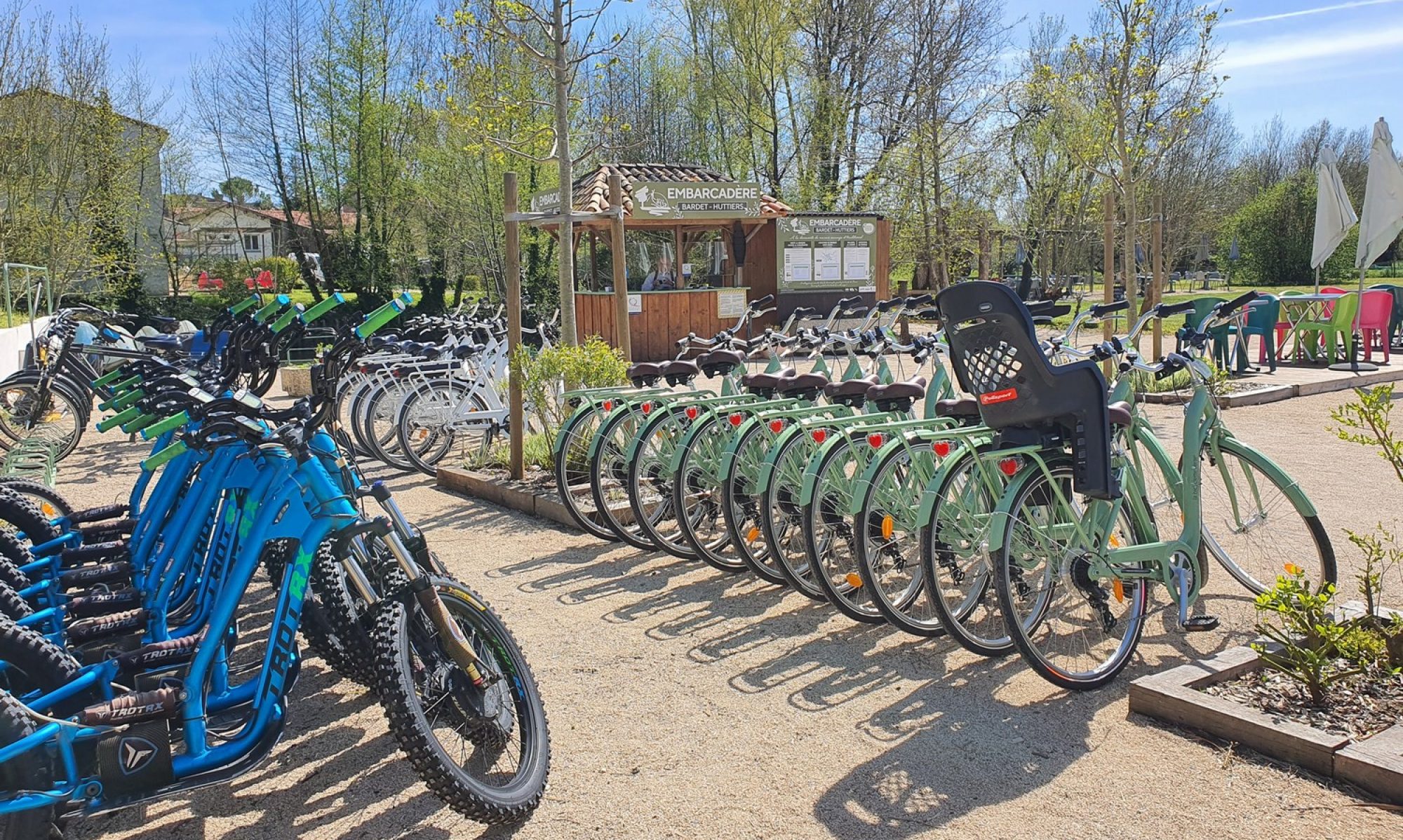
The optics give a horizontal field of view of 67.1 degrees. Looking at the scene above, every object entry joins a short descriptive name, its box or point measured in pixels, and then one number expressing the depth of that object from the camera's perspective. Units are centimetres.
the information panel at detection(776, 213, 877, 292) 1797
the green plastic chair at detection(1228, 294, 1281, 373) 1232
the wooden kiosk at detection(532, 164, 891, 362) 1581
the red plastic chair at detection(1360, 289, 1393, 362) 1311
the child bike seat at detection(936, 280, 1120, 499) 339
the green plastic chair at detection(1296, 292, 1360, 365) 1242
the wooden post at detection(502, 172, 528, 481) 642
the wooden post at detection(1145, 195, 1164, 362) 1357
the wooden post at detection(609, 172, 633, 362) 758
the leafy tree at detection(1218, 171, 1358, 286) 3700
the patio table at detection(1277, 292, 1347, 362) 1279
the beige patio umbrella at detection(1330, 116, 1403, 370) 1287
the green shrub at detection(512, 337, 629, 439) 639
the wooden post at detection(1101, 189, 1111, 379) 1049
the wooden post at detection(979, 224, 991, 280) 2331
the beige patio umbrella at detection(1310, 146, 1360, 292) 1363
